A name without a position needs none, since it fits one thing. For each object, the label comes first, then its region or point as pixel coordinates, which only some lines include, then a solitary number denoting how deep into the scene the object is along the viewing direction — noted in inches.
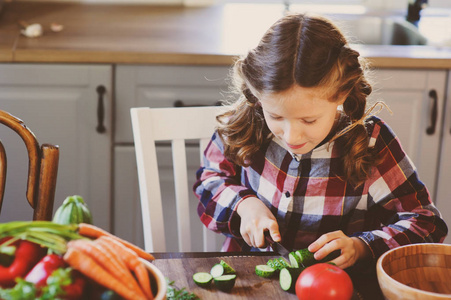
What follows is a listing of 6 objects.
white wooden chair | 51.3
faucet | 91.9
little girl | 42.2
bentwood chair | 43.2
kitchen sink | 93.0
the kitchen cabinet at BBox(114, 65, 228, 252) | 73.4
